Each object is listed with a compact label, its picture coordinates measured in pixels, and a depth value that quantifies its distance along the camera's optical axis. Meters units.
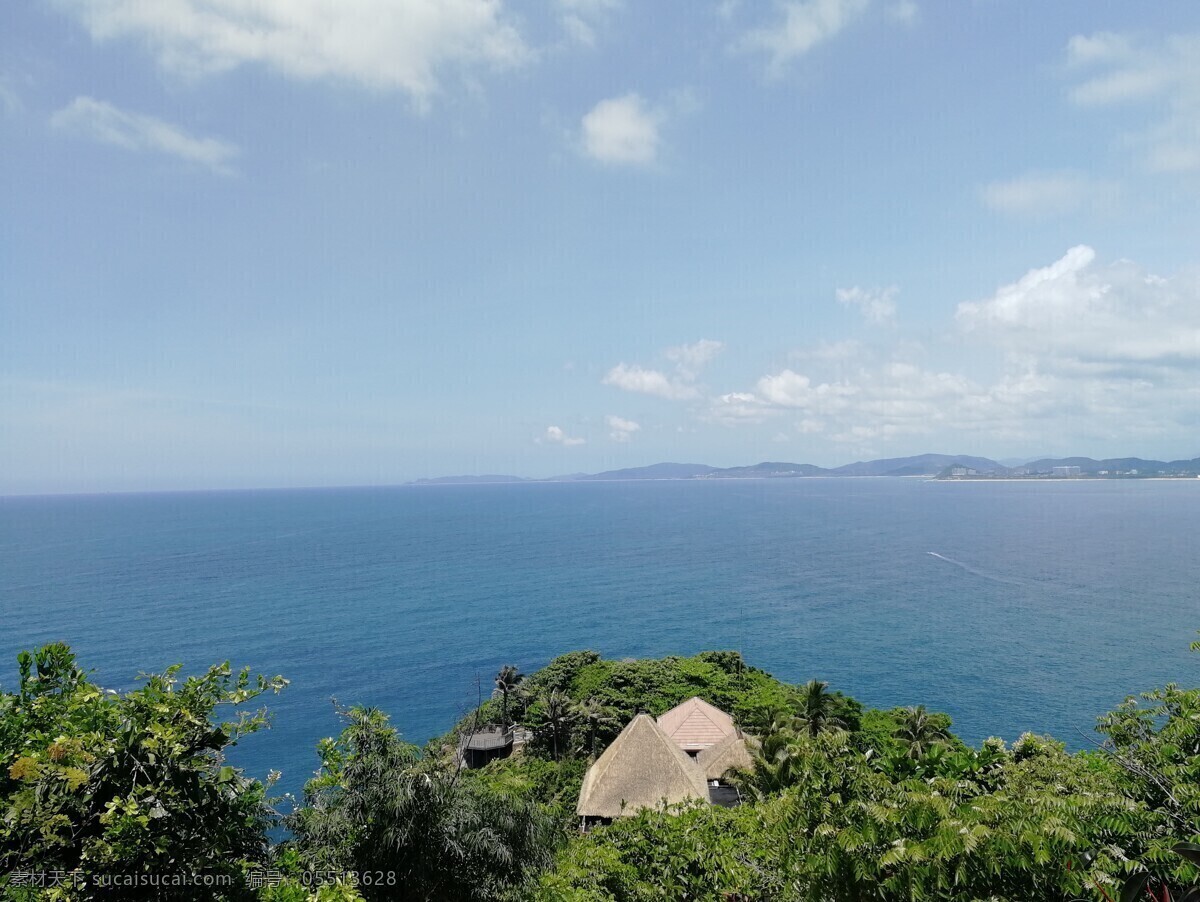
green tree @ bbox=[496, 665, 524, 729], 40.66
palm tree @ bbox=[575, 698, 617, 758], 37.25
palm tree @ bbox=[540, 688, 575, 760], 36.03
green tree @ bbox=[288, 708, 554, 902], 12.76
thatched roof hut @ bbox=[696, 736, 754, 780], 29.89
